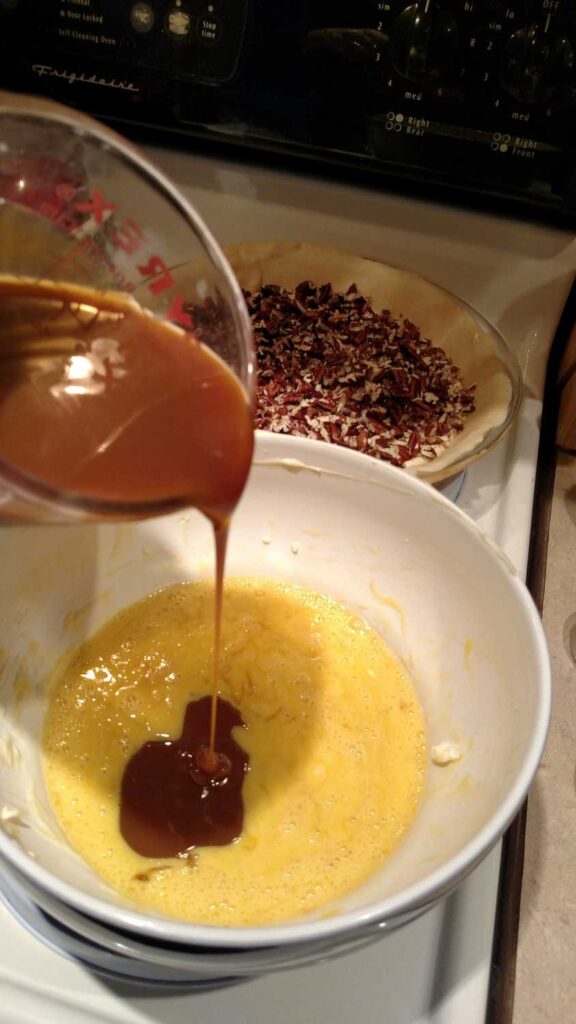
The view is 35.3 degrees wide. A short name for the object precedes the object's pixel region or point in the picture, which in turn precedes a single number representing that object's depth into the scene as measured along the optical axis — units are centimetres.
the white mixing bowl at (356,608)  54
